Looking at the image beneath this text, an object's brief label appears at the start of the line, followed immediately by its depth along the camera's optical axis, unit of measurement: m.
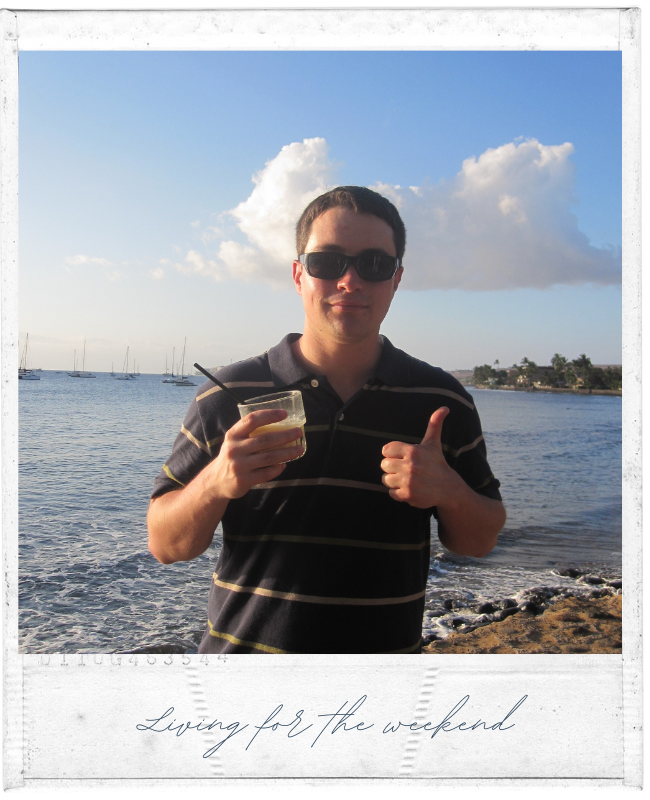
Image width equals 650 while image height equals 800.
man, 0.85
